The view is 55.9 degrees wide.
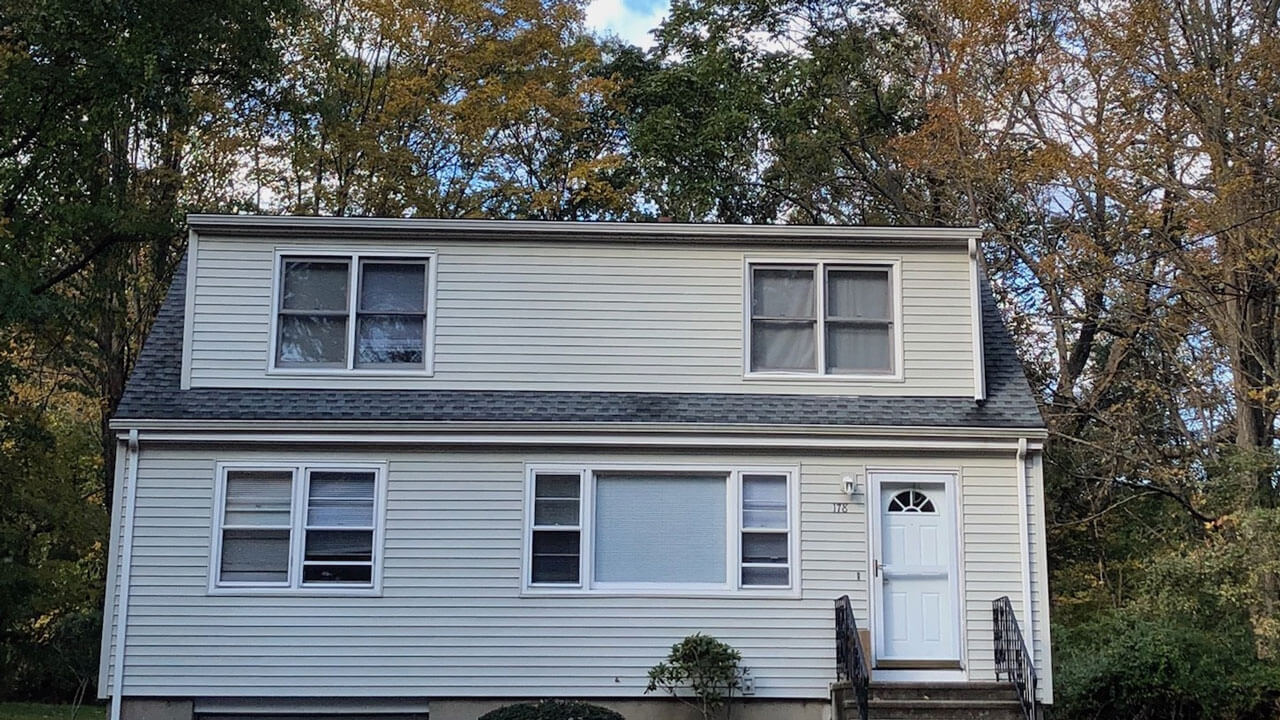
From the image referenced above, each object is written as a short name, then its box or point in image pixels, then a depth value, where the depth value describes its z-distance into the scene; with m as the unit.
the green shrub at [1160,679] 14.27
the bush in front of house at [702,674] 11.52
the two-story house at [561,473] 11.79
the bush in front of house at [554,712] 10.27
